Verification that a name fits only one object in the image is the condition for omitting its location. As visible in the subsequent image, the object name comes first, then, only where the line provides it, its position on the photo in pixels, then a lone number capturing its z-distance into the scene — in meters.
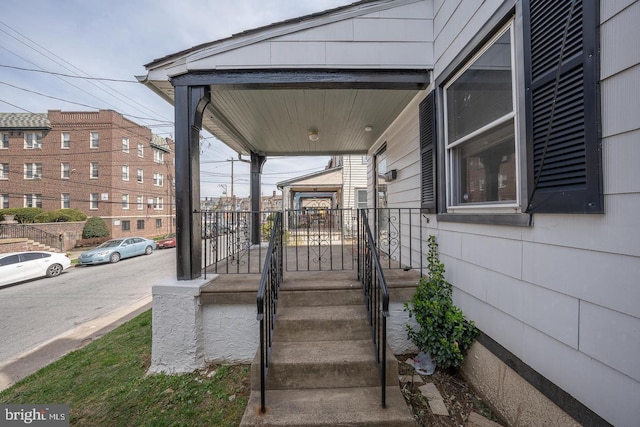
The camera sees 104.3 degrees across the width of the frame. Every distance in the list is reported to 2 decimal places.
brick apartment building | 17.48
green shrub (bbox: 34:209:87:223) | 14.70
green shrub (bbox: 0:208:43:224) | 14.36
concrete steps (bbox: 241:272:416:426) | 1.72
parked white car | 7.84
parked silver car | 10.94
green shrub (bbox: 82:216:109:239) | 15.72
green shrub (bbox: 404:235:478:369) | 2.17
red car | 15.94
